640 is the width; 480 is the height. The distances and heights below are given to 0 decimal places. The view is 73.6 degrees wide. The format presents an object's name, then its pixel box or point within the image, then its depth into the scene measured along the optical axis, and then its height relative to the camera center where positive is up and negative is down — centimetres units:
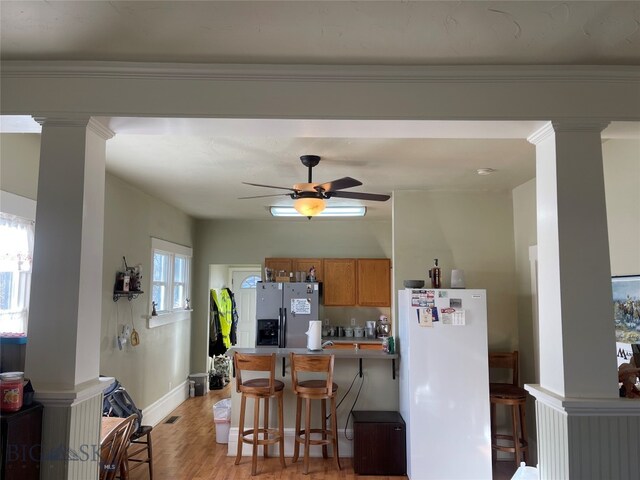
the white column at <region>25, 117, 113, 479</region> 179 -9
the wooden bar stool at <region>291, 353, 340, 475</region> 363 -94
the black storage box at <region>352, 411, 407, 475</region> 371 -143
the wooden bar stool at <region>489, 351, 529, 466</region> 372 -107
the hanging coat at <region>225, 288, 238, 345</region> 715 -66
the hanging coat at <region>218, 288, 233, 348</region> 693 -54
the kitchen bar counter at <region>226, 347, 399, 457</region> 412 -105
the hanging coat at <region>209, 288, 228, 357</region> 675 -76
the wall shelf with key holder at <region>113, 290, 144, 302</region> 412 -13
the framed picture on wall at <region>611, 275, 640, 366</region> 252 -17
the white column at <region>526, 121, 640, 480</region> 181 -19
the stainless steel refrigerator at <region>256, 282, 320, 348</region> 589 -41
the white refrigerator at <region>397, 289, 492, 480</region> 354 -86
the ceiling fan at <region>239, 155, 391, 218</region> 323 +69
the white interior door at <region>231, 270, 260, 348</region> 759 -34
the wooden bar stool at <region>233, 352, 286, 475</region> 365 -96
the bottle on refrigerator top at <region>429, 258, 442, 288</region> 409 +6
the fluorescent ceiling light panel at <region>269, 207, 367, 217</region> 531 +89
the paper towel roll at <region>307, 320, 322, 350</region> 406 -52
